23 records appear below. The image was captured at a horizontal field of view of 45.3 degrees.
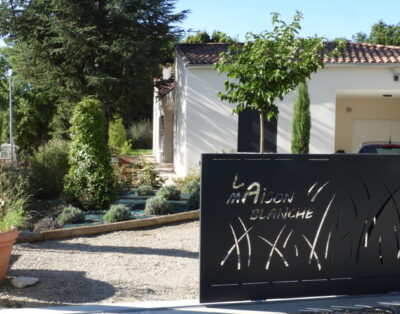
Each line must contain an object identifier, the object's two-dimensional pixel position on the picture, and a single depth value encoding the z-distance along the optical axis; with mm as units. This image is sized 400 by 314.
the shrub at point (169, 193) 11612
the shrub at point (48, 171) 11945
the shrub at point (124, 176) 13242
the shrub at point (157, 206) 10250
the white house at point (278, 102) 16641
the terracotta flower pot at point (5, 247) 5539
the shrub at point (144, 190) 12459
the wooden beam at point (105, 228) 8325
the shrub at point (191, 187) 12656
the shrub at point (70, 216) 9359
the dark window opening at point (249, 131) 16703
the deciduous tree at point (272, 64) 9258
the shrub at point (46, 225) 8898
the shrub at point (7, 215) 5836
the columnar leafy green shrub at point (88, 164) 10469
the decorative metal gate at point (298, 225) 4711
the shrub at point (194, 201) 10906
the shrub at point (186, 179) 13644
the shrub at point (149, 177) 13562
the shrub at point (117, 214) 9422
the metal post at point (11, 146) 17478
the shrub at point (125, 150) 21456
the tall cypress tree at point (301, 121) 16181
